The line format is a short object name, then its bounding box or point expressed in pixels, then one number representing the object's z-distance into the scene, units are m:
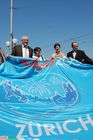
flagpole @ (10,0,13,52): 20.30
